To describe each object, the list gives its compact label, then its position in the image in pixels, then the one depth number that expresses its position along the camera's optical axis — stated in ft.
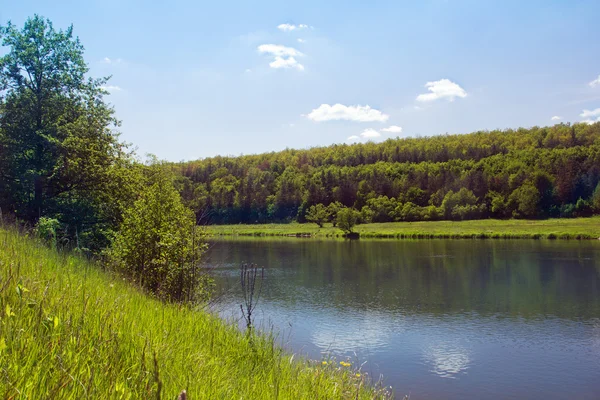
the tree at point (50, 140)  65.46
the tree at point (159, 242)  44.29
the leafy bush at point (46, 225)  34.86
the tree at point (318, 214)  388.98
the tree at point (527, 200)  352.69
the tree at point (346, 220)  302.86
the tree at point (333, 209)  391.55
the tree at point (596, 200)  329.58
